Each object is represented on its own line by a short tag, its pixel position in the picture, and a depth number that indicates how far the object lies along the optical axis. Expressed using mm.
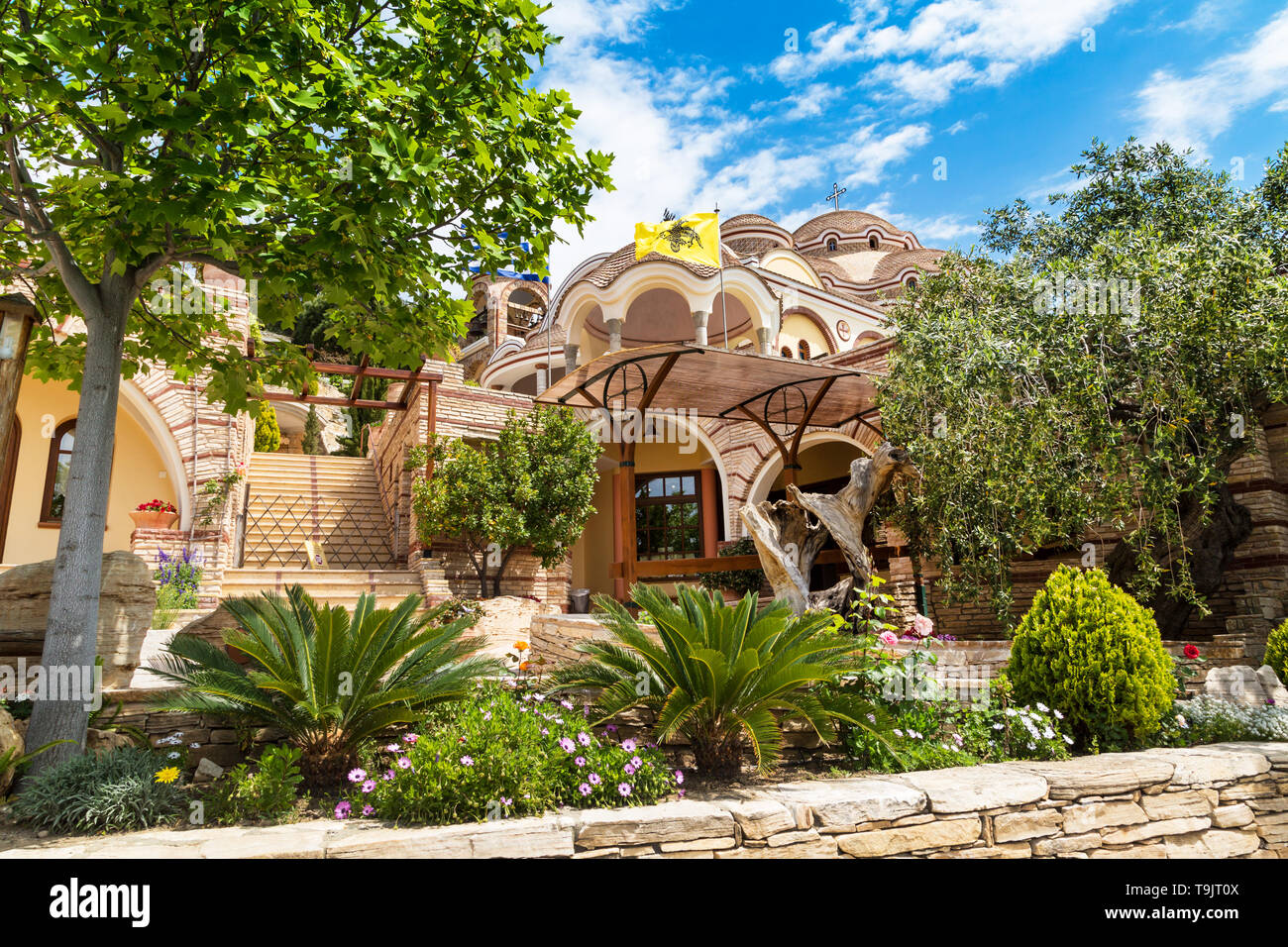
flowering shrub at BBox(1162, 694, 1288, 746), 5453
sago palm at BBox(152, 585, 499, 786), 4145
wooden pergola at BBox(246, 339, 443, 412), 11500
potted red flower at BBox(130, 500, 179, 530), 10984
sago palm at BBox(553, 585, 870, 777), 4281
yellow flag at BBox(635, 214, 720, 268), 13805
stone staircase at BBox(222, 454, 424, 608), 14461
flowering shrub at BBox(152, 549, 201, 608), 10094
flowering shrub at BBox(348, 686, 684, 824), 3658
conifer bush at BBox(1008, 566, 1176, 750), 5238
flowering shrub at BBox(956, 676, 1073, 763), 5059
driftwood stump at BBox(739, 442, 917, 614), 8336
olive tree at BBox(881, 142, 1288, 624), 7145
